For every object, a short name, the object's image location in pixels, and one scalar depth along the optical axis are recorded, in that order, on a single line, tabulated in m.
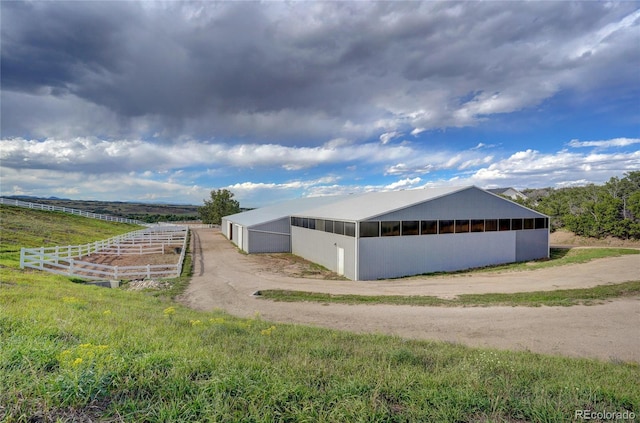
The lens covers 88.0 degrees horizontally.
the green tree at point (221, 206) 62.44
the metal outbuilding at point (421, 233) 18.69
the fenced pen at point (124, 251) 16.25
